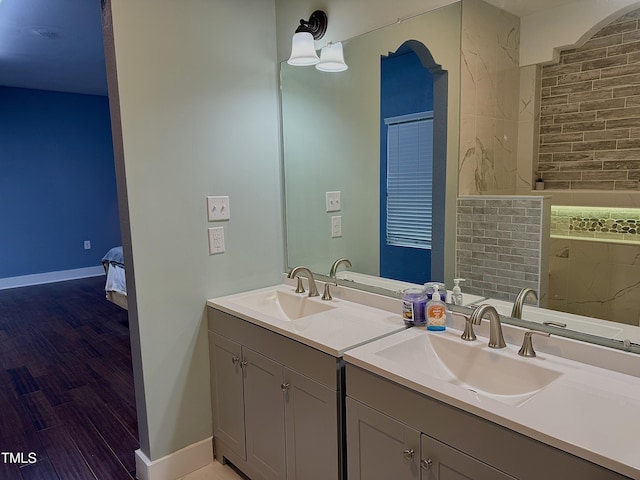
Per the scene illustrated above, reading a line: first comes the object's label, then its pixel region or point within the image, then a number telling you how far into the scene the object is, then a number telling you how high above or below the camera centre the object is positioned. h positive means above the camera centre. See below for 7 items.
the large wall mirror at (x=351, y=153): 1.79 +0.16
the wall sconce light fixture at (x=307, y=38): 2.03 +0.67
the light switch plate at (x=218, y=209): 2.12 -0.09
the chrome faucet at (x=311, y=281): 2.16 -0.46
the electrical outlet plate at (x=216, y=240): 2.14 -0.24
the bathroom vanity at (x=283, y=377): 1.54 -0.74
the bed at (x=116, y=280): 4.15 -0.83
